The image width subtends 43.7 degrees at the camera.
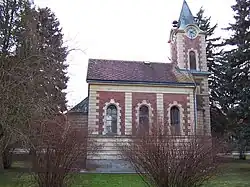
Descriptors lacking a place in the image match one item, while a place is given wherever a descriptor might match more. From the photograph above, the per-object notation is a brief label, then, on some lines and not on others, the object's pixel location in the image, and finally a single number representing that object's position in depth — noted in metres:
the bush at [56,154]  7.89
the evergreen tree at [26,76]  9.50
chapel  24.95
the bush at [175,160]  7.41
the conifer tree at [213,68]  34.94
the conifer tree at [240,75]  21.39
